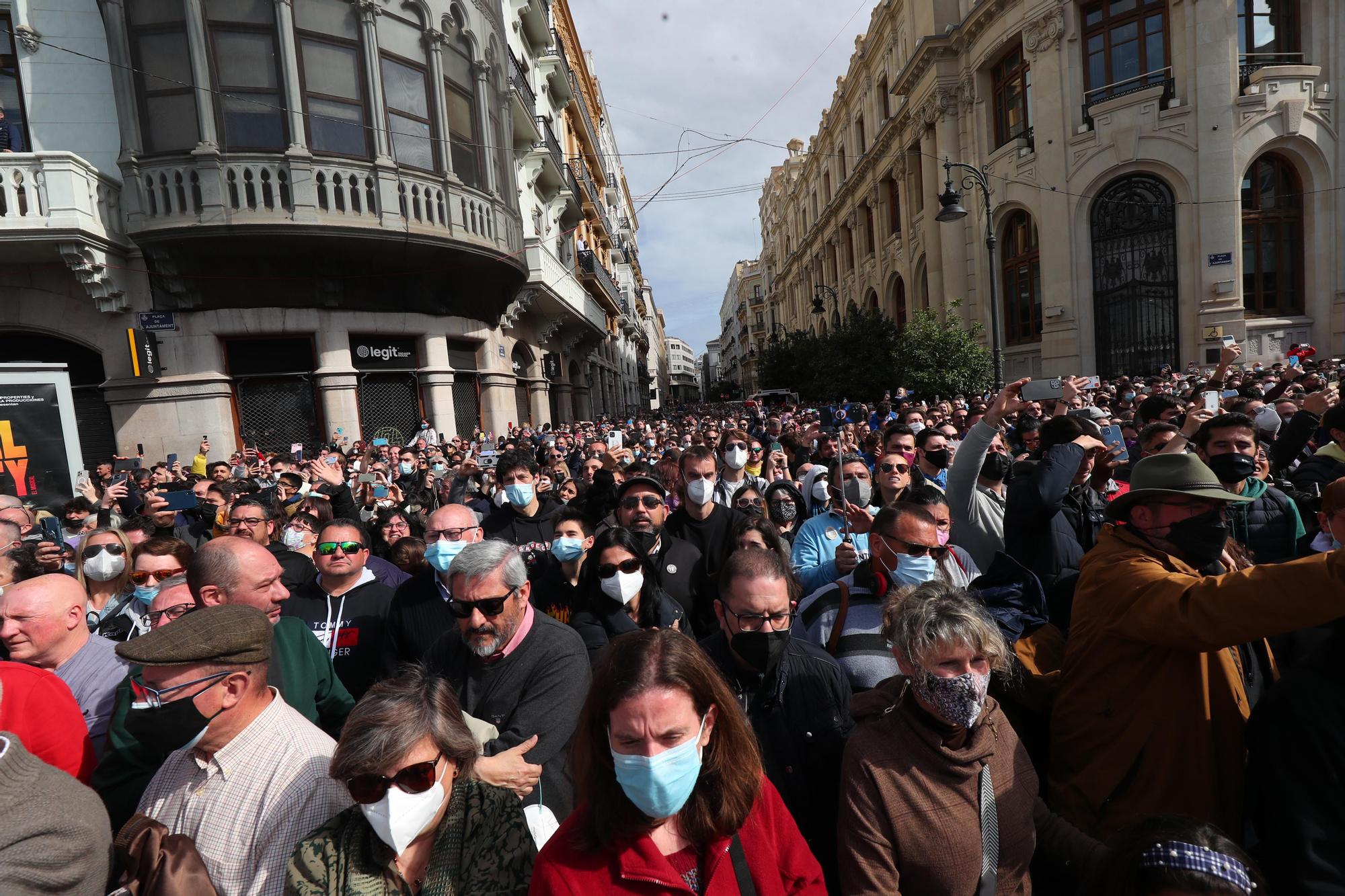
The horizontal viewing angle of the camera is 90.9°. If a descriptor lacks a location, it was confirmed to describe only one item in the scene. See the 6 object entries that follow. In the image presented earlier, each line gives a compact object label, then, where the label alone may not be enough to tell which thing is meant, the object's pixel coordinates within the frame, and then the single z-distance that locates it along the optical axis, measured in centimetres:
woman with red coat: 161
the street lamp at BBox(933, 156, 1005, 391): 1246
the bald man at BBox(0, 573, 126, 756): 279
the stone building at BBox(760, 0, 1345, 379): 2012
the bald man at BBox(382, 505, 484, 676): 348
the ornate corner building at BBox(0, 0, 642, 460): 1173
